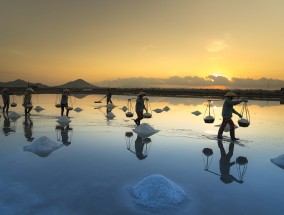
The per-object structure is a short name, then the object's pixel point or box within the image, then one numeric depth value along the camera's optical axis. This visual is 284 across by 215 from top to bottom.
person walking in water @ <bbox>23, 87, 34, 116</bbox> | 17.14
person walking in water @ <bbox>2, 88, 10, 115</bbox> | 18.64
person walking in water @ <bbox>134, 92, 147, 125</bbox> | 12.98
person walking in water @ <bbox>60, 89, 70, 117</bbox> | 15.83
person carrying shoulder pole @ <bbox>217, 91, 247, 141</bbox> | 10.41
